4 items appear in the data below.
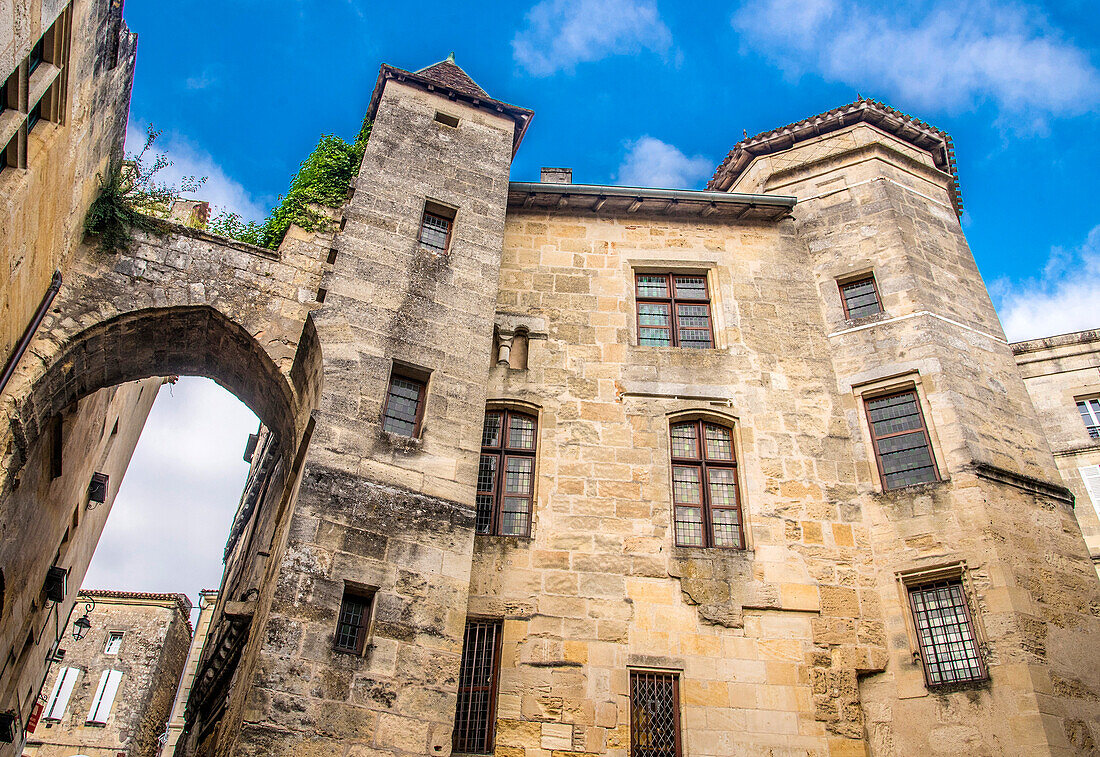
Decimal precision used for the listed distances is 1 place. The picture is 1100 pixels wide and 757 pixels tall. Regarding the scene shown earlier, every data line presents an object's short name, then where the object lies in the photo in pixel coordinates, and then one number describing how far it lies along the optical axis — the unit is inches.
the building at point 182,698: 831.7
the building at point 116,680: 949.2
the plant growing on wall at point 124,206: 375.2
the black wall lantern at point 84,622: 774.5
